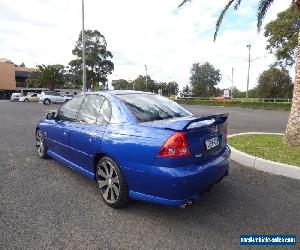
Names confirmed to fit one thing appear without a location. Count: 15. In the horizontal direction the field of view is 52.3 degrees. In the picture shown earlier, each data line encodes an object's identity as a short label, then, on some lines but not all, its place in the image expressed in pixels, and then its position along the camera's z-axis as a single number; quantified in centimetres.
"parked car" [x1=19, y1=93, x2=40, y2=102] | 4512
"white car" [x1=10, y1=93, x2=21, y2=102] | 4860
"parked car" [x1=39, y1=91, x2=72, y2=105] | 3566
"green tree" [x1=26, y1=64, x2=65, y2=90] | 6794
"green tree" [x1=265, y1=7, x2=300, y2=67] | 2957
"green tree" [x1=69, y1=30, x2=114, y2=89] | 5407
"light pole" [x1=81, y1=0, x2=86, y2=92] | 2084
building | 7878
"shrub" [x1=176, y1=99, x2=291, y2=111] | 2814
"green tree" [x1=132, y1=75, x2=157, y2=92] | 10219
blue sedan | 345
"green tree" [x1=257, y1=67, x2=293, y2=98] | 6259
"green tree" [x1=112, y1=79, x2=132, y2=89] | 11669
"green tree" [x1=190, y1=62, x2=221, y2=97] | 9831
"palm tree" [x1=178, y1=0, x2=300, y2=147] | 718
